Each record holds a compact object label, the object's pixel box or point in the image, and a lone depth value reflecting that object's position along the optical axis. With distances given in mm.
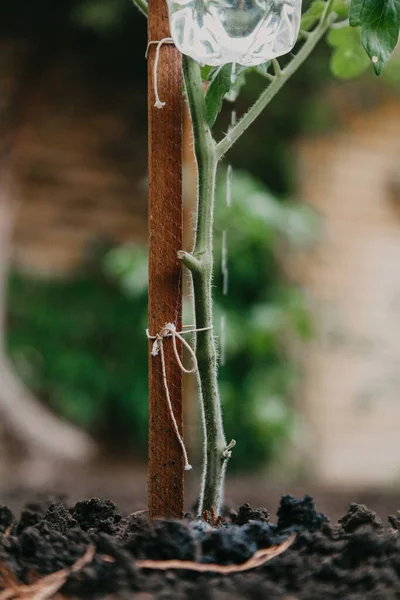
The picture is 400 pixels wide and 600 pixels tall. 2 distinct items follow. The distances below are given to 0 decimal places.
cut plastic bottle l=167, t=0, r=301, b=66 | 837
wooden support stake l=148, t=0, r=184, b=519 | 955
